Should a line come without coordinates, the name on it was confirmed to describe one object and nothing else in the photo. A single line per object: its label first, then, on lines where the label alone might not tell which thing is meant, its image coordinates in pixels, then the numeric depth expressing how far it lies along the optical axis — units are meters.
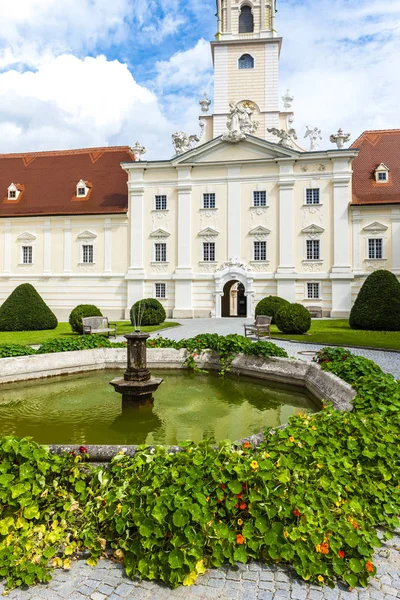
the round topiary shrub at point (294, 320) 18.75
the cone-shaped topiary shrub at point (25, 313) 21.77
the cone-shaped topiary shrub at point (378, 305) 20.33
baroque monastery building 29.30
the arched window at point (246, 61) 35.38
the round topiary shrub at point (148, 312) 24.08
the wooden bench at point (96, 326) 17.27
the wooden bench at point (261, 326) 16.45
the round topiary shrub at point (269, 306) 23.33
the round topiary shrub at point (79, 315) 19.62
